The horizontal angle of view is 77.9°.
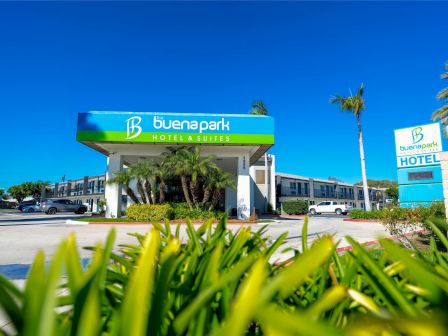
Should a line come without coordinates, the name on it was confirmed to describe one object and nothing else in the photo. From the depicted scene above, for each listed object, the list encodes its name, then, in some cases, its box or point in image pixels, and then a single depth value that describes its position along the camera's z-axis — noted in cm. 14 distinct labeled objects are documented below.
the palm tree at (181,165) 2005
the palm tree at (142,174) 2036
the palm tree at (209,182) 2109
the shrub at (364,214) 2206
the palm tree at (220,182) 2092
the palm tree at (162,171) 2028
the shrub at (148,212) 1945
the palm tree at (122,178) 2053
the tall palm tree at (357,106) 2841
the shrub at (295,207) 4038
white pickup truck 4059
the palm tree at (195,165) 2023
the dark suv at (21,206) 4767
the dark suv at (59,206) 3747
